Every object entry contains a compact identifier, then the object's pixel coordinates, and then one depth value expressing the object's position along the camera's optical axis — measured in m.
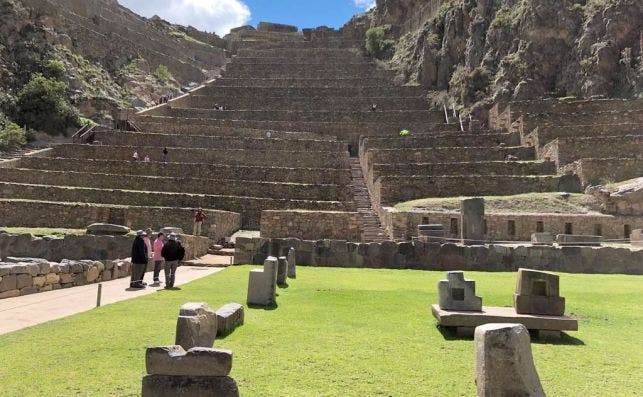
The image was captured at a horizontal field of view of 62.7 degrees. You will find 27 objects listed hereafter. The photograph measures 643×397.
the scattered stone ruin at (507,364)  4.56
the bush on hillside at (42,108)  43.66
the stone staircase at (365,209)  26.59
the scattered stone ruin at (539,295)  8.44
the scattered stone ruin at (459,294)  8.52
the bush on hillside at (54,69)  48.56
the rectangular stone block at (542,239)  20.53
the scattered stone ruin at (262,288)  10.38
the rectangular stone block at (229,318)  7.61
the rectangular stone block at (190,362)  4.39
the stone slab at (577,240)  20.04
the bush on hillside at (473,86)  49.84
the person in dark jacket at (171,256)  13.44
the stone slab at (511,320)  7.98
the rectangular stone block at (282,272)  13.50
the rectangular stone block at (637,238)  20.71
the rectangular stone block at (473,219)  21.52
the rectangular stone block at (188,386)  4.34
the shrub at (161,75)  64.38
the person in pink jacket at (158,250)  15.38
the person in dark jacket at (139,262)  14.16
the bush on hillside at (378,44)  74.06
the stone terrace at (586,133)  28.19
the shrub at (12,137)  37.56
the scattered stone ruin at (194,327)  5.97
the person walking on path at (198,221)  24.84
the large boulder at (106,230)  20.92
